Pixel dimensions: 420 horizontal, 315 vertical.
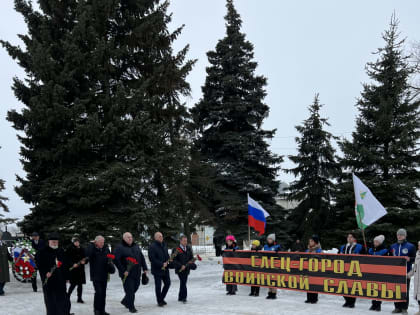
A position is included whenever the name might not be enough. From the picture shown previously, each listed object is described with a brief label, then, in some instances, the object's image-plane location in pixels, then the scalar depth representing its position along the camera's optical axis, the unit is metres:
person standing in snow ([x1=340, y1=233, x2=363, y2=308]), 10.86
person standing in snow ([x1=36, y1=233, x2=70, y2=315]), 8.94
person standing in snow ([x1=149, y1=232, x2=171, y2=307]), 11.49
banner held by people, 10.19
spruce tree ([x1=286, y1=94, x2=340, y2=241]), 24.28
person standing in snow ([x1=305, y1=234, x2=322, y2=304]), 11.50
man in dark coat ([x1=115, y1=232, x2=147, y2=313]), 10.62
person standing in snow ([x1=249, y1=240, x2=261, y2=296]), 12.82
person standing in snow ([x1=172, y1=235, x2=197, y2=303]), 11.96
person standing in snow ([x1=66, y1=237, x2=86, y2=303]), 11.54
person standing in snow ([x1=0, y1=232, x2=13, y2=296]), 13.39
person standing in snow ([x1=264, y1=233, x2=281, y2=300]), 12.27
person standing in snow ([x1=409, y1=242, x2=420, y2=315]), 9.45
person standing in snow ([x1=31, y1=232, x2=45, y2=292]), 14.15
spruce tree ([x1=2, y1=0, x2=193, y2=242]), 17.34
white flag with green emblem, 11.94
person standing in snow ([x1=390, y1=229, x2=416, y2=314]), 10.06
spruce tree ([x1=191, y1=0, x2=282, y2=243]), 24.59
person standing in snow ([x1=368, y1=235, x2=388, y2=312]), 10.66
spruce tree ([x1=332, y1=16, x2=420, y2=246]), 20.25
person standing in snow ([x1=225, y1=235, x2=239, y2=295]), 13.29
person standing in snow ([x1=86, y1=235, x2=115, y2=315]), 10.39
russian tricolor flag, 15.18
